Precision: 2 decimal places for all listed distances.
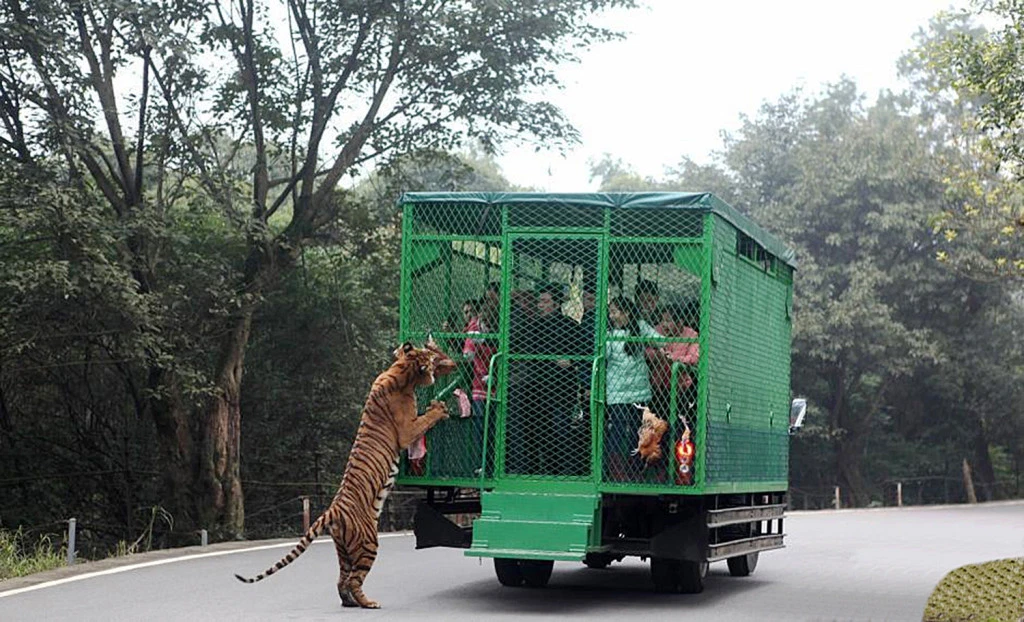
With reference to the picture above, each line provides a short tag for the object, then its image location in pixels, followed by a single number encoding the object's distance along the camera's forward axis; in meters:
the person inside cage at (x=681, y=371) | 12.16
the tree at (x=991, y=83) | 15.70
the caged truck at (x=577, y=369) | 12.05
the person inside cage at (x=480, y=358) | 12.56
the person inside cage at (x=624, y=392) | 12.20
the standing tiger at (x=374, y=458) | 11.67
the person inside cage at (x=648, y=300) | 12.34
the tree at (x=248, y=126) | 21.73
